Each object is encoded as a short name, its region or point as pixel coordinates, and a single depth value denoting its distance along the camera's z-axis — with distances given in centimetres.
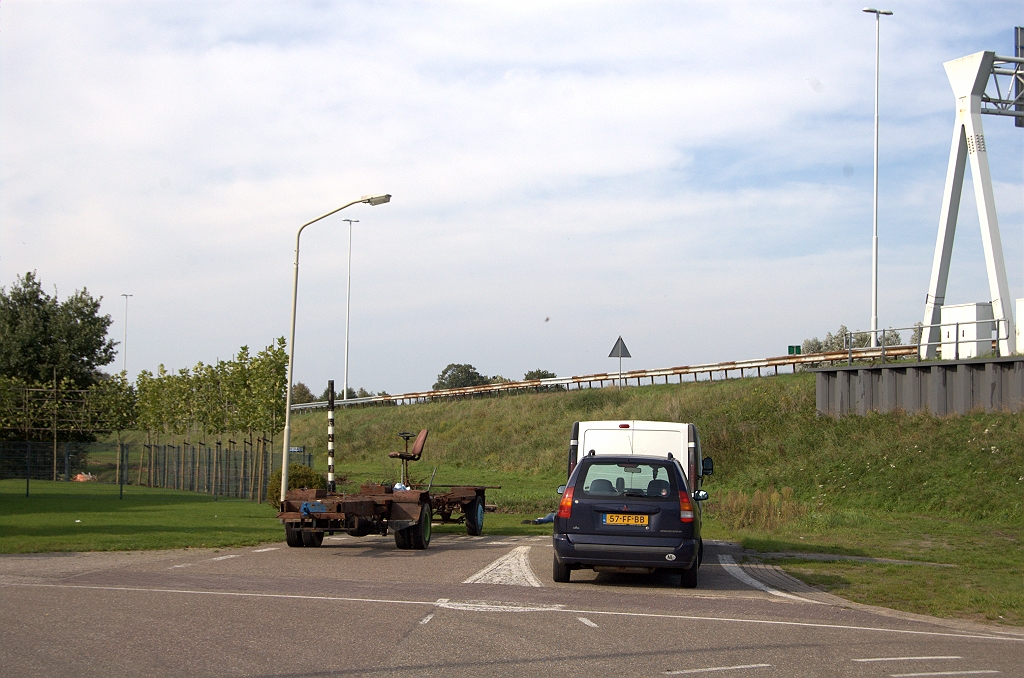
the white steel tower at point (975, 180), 3177
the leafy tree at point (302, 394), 10320
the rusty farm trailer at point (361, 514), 1580
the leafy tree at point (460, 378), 10704
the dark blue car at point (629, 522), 1177
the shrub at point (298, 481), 2581
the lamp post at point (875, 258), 3931
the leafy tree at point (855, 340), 3694
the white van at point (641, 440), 1662
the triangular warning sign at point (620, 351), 3952
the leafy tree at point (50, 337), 5291
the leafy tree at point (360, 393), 10412
